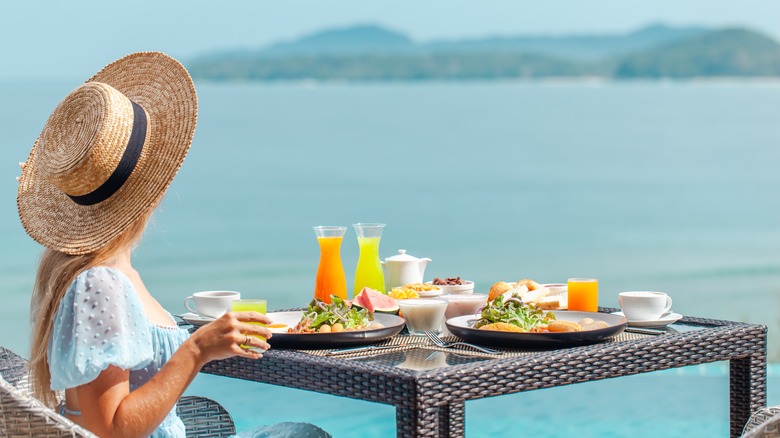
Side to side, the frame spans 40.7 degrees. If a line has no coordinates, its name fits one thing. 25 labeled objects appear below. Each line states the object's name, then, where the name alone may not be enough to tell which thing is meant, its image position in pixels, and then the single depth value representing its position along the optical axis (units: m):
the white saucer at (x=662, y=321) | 2.91
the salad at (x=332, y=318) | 2.66
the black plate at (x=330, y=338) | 2.58
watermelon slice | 2.98
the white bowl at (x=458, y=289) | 3.28
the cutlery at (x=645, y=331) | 2.81
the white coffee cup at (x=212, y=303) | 2.98
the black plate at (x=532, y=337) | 2.55
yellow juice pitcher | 3.29
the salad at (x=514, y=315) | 2.67
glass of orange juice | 3.11
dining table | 2.22
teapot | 3.41
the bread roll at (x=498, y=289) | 3.14
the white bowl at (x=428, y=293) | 3.15
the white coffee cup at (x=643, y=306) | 2.93
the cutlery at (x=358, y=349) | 2.55
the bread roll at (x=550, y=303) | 3.11
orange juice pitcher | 3.20
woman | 2.09
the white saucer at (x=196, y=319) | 2.98
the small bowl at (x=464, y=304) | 3.05
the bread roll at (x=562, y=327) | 2.58
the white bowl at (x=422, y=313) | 2.84
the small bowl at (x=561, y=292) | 3.22
